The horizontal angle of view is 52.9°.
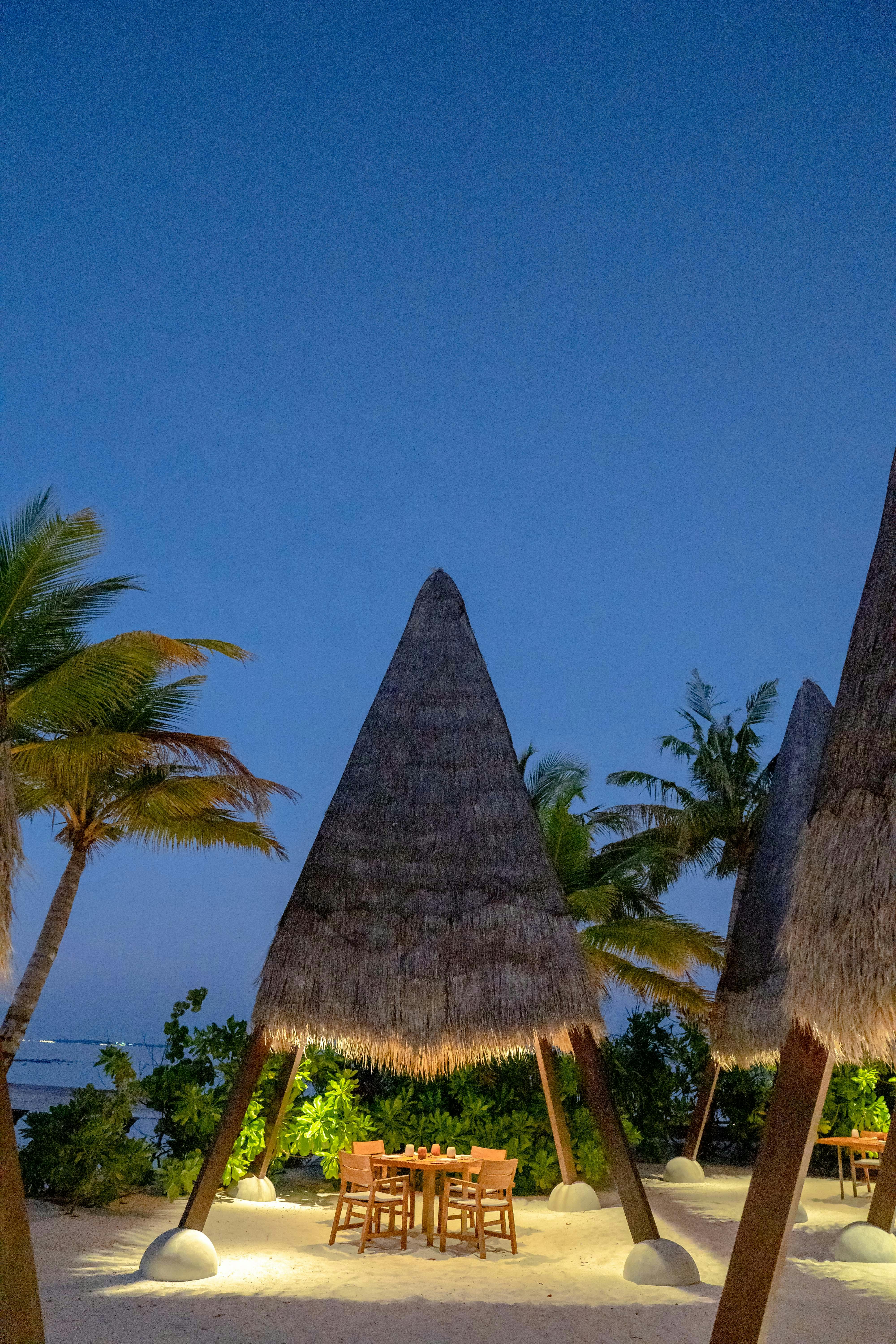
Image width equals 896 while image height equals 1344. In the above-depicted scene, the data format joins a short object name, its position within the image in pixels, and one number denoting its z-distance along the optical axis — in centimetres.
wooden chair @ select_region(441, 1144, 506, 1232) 847
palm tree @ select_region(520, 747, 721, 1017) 1473
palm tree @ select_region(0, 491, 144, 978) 996
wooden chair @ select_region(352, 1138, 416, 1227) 952
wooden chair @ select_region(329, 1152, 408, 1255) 830
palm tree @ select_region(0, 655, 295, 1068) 1102
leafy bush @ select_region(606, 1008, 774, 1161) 1456
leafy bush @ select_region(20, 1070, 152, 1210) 961
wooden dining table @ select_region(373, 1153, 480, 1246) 851
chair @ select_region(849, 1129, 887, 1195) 1130
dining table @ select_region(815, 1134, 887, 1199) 1091
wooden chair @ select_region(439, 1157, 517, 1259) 818
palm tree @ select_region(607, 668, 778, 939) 1719
